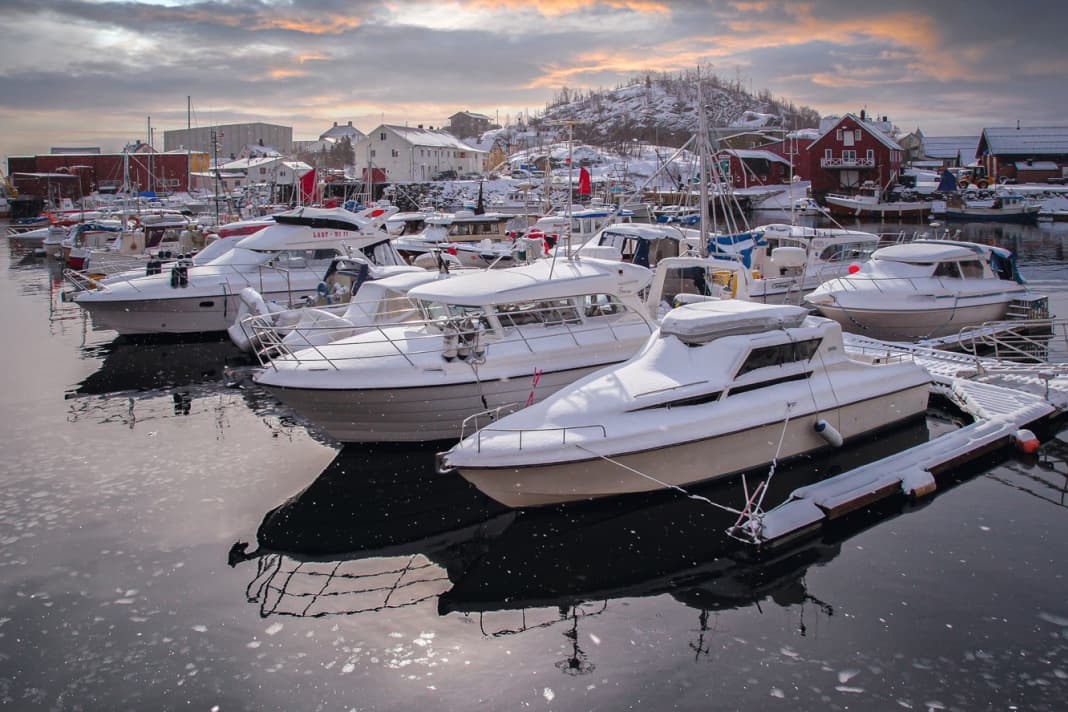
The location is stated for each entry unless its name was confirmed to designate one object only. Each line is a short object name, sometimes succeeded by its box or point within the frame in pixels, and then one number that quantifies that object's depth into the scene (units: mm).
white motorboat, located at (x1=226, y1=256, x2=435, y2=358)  15570
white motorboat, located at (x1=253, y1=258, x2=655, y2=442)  12781
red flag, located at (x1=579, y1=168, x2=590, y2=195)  22553
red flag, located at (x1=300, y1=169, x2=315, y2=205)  31056
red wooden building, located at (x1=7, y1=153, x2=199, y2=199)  92125
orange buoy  12711
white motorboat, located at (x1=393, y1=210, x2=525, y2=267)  35344
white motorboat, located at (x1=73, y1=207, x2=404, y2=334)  22406
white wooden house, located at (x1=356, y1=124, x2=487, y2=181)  91125
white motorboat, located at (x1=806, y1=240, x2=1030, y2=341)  20031
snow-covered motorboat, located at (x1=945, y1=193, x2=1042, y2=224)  60688
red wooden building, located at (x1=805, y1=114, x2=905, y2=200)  74062
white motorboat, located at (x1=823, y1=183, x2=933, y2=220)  62781
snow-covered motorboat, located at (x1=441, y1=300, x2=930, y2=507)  10242
